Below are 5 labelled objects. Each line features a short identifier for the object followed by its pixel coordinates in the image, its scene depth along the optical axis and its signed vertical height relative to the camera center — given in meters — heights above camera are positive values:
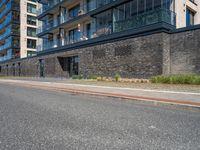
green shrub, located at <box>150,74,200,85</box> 11.68 -0.49
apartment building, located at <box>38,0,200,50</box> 17.11 +7.48
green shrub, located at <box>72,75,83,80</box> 21.59 -0.61
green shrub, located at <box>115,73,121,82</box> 16.89 -0.57
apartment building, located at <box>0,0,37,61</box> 45.75 +12.33
